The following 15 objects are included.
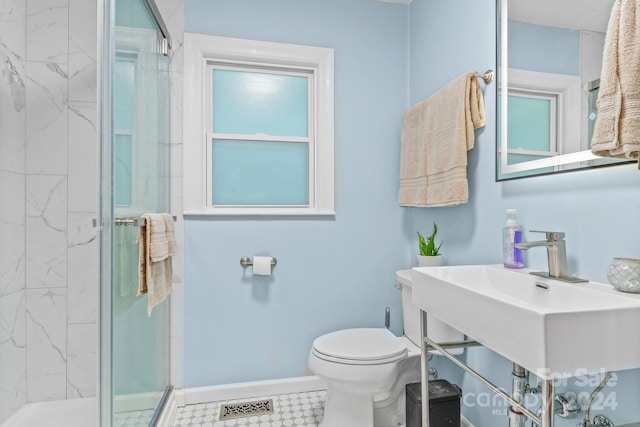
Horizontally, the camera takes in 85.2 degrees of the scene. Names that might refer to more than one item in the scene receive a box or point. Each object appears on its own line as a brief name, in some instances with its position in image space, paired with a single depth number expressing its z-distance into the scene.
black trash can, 1.43
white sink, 0.68
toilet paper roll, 1.95
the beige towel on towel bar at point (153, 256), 1.41
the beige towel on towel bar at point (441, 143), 1.48
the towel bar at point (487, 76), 1.43
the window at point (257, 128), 1.93
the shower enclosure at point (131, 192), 1.13
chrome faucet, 1.05
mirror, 1.02
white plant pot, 1.76
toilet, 1.50
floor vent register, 1.79
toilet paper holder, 1.98
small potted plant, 1.76
